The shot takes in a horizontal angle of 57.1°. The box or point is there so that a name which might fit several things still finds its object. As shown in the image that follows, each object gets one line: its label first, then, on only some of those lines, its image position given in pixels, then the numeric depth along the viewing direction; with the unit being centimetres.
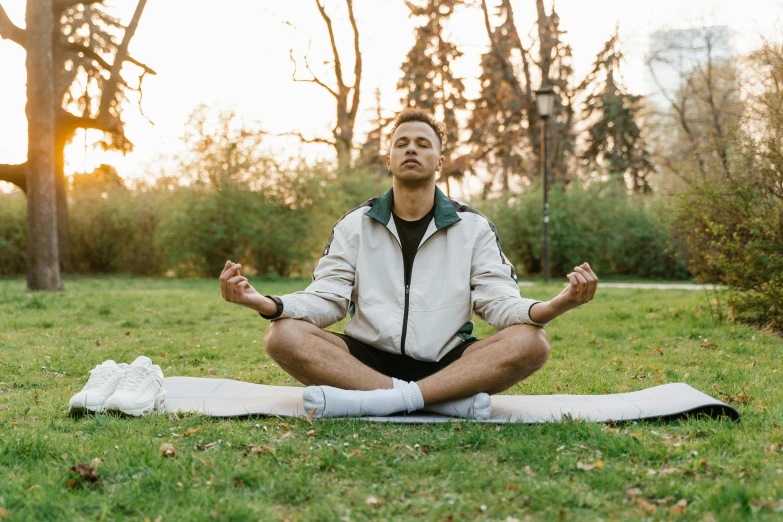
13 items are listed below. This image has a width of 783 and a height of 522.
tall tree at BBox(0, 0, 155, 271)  1362
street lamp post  1520
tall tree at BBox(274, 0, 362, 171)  2259
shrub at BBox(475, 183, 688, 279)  1955
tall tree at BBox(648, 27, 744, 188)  2423
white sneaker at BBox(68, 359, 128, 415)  372
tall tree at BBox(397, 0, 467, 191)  2217
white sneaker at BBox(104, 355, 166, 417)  370
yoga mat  363
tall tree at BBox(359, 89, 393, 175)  2528
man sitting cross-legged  365
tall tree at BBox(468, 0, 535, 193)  2202
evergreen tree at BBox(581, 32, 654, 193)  2944
